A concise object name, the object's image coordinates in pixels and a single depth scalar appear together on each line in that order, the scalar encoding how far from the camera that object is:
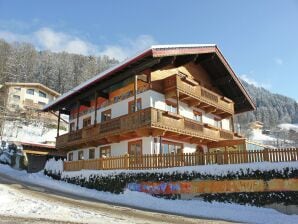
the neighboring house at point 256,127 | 98.28
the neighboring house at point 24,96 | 66.44
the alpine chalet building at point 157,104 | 22.31
